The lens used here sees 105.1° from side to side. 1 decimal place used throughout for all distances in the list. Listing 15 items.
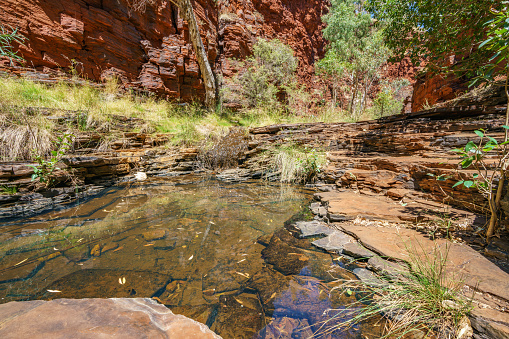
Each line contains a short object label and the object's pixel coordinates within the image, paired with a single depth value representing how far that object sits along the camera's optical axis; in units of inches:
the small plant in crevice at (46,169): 126.1
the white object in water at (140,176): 196.0
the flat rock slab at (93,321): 30.1
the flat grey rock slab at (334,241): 80.6
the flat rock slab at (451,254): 49.9
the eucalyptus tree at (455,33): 61.2
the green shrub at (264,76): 388.8
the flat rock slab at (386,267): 58.0
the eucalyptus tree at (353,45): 405.1
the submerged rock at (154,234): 89.0
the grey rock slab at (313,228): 94.2
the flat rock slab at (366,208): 95.3
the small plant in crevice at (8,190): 117.7
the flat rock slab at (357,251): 70.9
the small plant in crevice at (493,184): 59.1
